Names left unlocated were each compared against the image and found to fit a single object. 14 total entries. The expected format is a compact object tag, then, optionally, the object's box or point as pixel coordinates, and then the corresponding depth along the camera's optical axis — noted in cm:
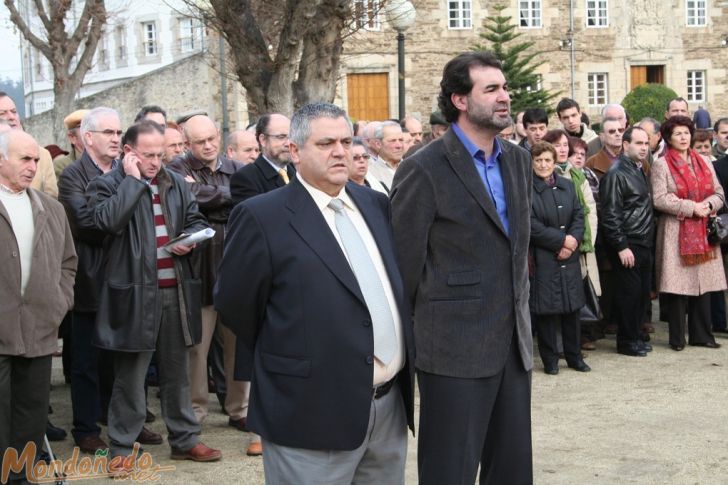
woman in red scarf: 1027
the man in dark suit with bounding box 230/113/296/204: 716
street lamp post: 1777
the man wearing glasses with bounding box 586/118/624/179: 1092
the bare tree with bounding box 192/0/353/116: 1518
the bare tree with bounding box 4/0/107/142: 2780
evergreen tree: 3781
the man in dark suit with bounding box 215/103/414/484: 405
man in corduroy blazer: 469
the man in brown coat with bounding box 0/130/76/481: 591
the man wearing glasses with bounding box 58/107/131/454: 715
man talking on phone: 661
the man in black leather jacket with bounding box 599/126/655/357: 1016
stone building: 4209
